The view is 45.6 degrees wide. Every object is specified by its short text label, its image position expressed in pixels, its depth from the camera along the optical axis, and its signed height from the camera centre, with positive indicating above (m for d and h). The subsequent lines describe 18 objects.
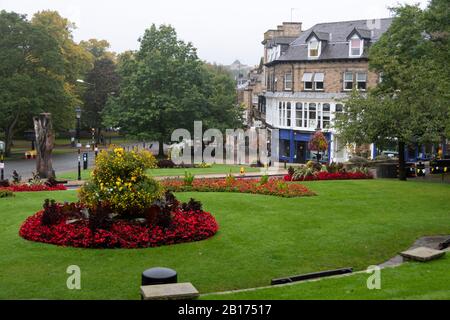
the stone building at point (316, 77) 52.12 +7.60
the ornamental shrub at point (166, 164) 43.36 -1.00
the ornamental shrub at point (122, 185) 15.76 -1.00
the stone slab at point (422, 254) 13.16 -2.54
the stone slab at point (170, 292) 9.62 -2.57
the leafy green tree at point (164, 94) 52.50 +5.76
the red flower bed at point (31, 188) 26.27 -1.84
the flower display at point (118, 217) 14.85 -1.95
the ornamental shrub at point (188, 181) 26.53 -1.45
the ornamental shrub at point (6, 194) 24.17 -1.93
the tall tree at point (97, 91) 80.50 +9.19
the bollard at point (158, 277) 10.50 -2.47
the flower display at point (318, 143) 35.94 +0.62
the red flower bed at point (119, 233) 14.62 -2.32
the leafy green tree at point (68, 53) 66.74 +14.27
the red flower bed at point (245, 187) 24.31 -1.68
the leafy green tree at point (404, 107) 28.05 +2.55
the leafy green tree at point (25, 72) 55.53 +8.68
